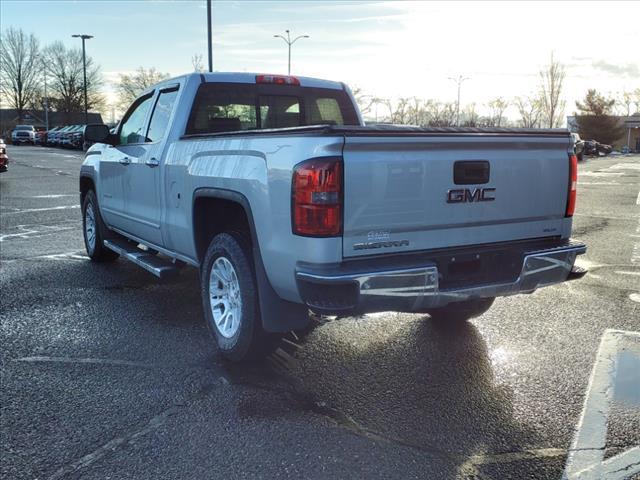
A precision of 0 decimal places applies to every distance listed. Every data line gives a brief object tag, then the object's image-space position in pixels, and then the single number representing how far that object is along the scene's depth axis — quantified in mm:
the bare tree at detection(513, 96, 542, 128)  74762
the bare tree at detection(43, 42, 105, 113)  79438
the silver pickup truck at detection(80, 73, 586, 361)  3457
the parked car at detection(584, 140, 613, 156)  51375
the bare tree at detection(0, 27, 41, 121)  80375
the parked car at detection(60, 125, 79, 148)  47075
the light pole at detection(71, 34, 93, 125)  57531
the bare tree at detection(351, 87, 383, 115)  56338
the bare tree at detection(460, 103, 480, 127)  70500
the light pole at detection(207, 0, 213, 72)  23866
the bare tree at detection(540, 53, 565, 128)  70056
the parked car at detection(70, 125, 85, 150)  44319
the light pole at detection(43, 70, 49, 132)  77219
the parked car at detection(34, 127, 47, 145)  58119
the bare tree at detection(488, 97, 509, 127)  78562
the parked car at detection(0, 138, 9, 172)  17219
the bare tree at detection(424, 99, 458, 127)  66250
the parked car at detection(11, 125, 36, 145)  57781
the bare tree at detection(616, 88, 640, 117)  100525
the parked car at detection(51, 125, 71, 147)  49688
